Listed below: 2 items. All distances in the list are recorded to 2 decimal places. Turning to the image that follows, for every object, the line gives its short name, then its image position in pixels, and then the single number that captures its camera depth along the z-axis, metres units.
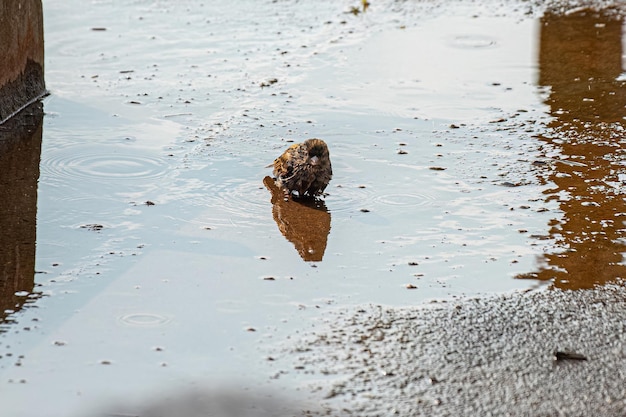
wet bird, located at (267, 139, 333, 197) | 8.95
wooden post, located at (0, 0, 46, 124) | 11.30
